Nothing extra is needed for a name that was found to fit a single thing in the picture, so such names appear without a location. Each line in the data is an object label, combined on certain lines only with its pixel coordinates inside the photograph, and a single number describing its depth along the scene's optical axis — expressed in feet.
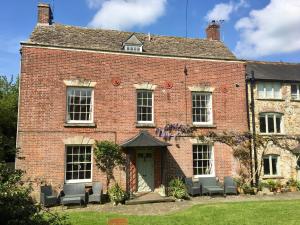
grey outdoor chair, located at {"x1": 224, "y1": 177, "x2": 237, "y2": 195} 45.01
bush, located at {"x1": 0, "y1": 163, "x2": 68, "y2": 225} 14.45
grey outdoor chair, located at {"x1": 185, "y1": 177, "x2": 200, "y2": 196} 43.63
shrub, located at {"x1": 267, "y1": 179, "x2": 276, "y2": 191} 48.58
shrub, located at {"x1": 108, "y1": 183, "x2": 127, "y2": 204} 39.17
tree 66.99
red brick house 41.48
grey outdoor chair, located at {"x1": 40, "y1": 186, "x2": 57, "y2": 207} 37.59
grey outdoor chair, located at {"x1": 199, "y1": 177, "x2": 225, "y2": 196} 43.93
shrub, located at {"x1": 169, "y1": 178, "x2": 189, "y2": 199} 42.01
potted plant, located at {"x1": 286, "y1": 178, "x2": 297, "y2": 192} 50.46
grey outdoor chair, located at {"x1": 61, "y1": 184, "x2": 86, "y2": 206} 37.75
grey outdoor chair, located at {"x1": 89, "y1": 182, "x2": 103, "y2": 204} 39.21
